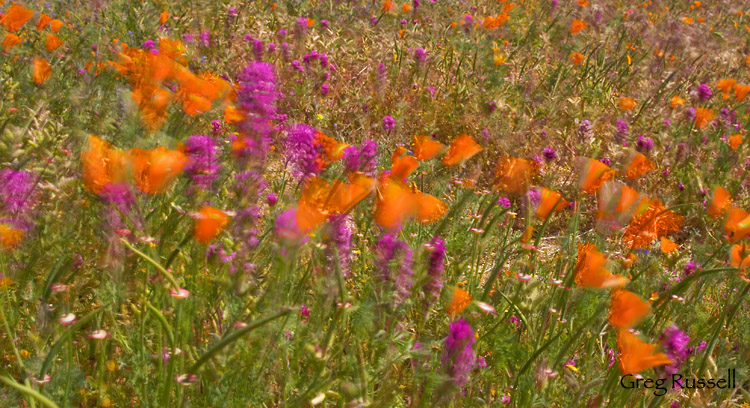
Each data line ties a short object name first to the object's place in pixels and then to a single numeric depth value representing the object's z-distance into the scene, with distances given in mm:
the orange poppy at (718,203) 1845
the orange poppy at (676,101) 3827
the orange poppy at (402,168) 1666
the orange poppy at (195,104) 1706
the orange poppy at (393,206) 1569
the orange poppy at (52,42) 2259
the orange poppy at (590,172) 1750
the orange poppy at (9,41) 2116
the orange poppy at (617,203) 1675
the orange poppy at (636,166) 1836
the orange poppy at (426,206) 1630
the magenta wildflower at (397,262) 1541
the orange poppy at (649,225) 1789
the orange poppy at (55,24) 2494
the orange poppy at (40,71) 1920
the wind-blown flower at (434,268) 1570
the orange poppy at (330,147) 1600
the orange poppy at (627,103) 3773
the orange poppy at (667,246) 1863
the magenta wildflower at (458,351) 1505
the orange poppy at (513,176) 1743
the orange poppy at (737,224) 1695
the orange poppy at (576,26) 4675
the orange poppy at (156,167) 1534
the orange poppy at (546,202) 1736
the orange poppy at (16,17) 2215
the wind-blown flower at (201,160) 1561
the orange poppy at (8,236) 1564
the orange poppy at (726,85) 3893
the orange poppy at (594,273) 1634
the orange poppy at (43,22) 2453
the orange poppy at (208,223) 1553
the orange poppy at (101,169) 1490
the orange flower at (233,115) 1542
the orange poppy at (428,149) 1765
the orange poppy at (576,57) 4223
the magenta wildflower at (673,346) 1600
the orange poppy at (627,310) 1592
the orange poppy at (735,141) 2797
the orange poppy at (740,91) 3693
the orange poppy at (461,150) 1740
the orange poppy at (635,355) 1571
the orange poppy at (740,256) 1652
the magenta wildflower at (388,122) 2277
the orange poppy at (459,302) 1640
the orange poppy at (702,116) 2907
